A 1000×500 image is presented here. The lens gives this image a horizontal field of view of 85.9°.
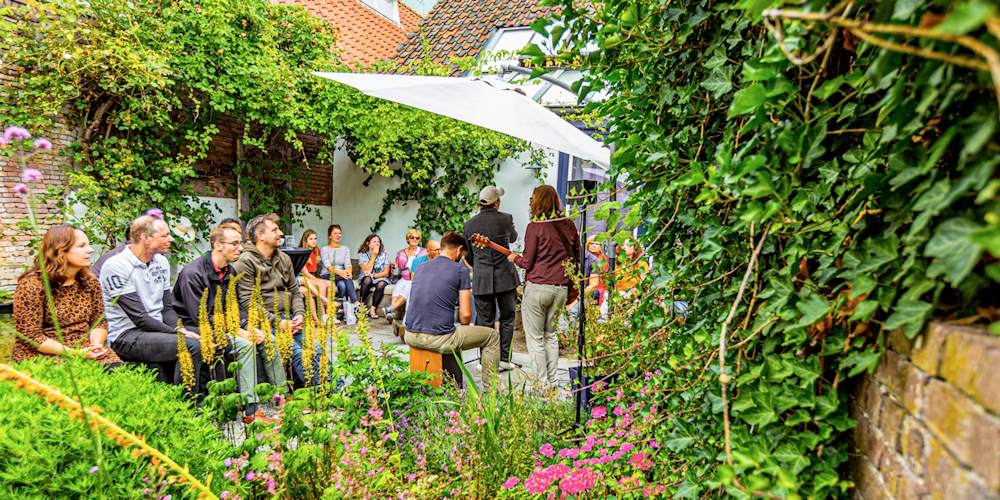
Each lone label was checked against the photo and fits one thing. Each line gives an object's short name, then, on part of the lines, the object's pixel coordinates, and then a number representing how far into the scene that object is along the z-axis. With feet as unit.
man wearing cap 17.25
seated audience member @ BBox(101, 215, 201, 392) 12.51
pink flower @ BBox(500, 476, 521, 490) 7.34
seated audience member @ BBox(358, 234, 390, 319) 28.38
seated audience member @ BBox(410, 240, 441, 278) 22.88
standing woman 15.34
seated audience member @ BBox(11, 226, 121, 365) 10.49
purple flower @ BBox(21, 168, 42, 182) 4.13
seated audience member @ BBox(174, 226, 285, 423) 13.47
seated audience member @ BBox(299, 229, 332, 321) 25.78
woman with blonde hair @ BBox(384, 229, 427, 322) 25.54
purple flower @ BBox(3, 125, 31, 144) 4.16
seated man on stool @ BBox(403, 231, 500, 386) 13.44
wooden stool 13.39
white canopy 12.45
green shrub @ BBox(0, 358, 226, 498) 5.27
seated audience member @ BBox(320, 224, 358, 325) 27.45
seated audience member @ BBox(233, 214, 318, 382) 14.30
